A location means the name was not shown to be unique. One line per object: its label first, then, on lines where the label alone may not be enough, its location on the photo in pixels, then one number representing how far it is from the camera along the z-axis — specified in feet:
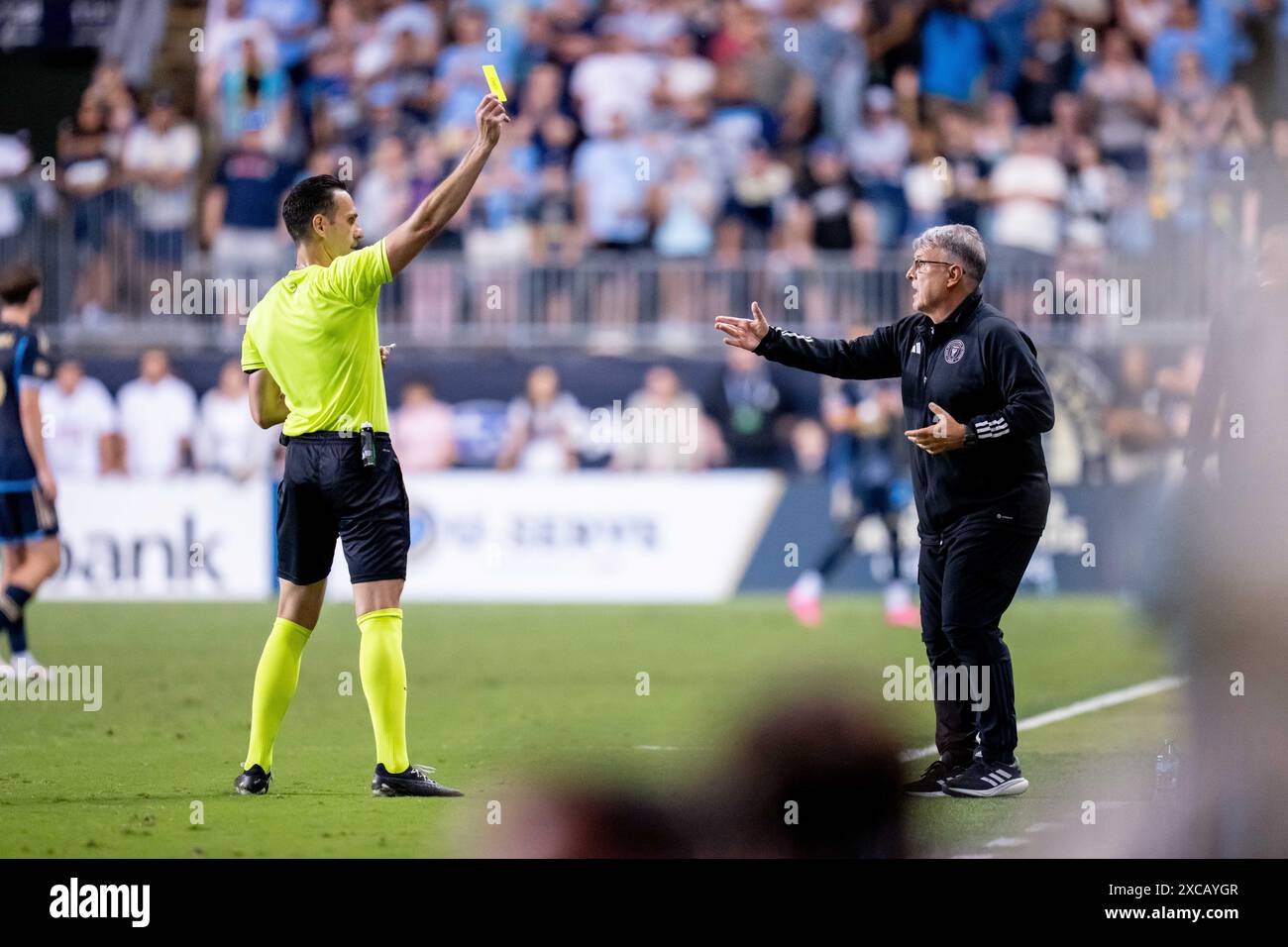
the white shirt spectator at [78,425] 62.39
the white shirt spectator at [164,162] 68.18
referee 26.68
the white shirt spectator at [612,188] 68.95
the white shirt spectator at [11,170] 67.31
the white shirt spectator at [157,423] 62.95
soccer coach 27.30
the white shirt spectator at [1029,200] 67.67
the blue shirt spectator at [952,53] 73.51
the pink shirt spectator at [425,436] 63.87
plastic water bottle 26.73
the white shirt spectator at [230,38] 71.97
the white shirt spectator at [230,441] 62.34
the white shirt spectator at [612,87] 72.13
